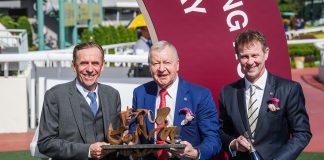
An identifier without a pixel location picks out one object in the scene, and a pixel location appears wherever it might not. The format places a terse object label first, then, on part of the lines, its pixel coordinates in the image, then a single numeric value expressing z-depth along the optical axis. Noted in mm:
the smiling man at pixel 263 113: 3852
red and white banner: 5062
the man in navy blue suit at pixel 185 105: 3760
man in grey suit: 3717
